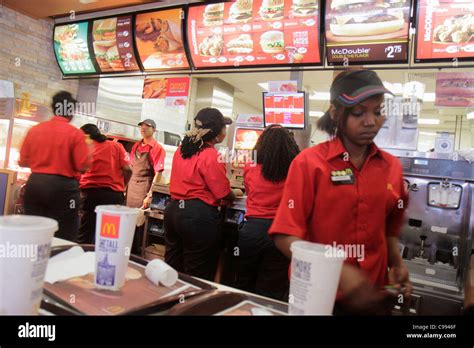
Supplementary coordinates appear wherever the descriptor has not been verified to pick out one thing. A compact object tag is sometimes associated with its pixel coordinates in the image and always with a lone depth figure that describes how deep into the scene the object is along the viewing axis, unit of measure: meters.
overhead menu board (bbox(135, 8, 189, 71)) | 4.15
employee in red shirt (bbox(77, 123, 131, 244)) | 3.66
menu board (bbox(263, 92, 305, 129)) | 4.20
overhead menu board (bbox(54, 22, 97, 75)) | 4.94
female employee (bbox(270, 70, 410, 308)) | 1.23
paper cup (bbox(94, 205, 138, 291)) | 0.99
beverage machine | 2.74
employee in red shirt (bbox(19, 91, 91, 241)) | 2.61
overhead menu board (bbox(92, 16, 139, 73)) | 4.52
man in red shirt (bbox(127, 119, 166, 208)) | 4.58
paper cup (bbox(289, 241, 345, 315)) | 0.79
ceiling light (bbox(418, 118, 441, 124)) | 9.63
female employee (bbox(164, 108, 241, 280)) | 2.71
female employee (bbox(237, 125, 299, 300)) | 2.58
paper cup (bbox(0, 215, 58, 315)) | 0.68
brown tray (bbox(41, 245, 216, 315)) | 0.87
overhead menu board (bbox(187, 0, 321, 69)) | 3.52
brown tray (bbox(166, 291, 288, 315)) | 0.88
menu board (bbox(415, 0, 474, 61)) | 2.96
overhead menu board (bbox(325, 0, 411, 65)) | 3.14
